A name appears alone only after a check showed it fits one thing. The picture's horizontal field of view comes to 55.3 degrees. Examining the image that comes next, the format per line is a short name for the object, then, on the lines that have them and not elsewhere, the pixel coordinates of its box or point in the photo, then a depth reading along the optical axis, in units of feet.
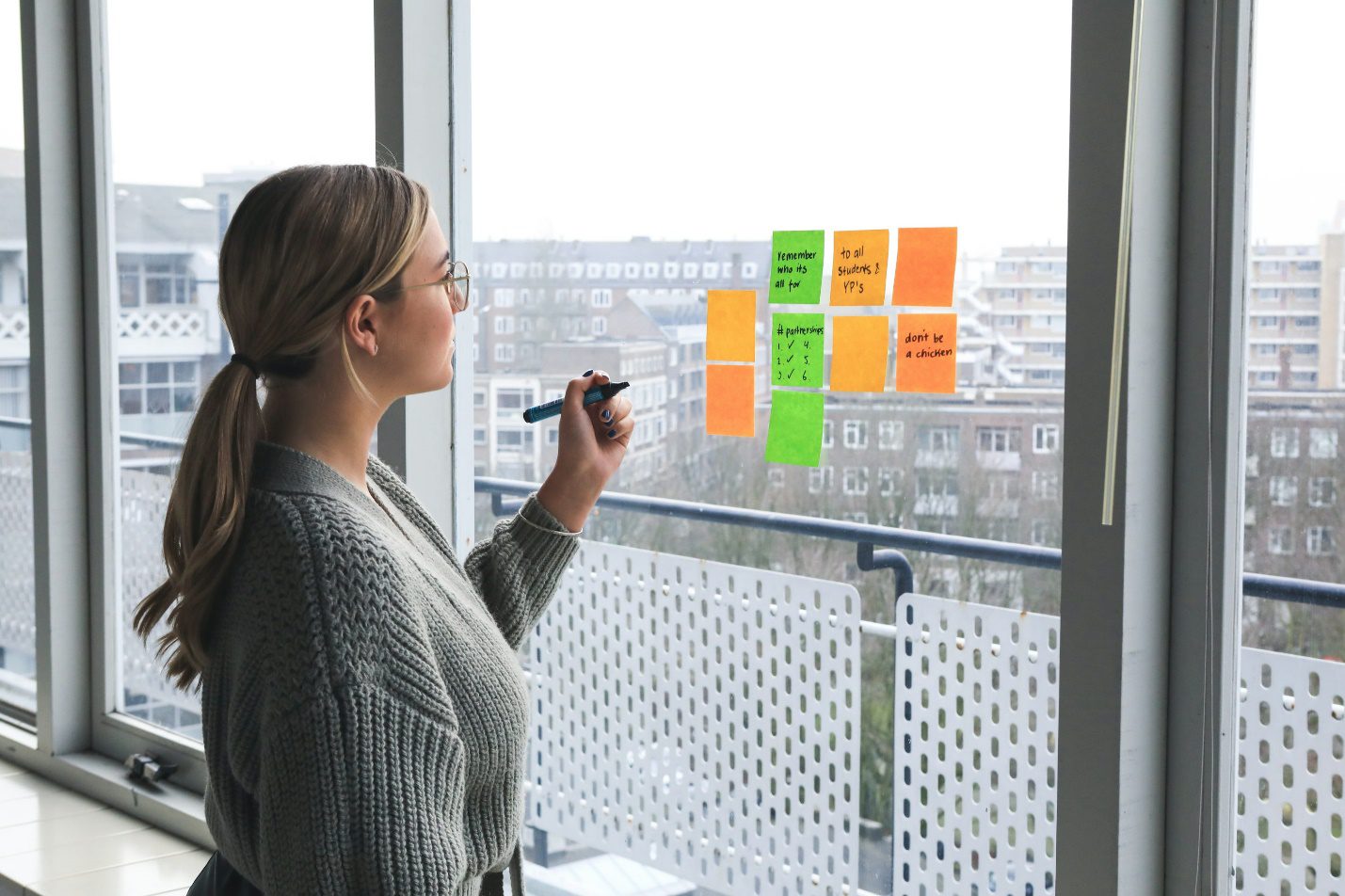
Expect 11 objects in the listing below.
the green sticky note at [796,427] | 5.23
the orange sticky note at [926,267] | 4.76
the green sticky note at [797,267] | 5.19
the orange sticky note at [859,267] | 4.91
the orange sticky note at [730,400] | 5.43
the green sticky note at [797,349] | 5.15
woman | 3.17
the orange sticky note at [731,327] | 5.42
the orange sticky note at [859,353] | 4.90
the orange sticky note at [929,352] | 4.76
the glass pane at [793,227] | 4.70
